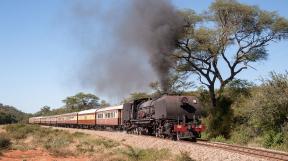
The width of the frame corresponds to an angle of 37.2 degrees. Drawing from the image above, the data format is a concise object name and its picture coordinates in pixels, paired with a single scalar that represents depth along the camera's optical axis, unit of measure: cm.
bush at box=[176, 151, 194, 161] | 1494
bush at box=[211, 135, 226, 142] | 2761
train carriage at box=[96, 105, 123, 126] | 3766
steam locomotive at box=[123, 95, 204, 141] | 2320
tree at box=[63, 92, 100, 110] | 13176
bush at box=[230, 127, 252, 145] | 2591
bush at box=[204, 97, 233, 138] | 3062
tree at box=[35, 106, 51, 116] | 16815
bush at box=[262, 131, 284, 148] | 2243
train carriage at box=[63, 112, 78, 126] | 6075
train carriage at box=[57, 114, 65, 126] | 7005
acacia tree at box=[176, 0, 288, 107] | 3362
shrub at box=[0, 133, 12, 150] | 2317
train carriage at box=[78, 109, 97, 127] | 5009
